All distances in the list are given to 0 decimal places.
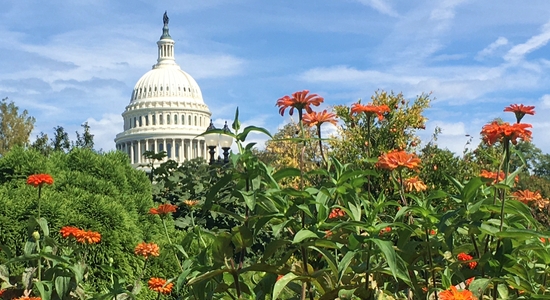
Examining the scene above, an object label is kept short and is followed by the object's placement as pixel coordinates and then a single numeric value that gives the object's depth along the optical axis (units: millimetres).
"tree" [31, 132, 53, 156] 30538
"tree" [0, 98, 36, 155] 29922
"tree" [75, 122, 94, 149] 34656
